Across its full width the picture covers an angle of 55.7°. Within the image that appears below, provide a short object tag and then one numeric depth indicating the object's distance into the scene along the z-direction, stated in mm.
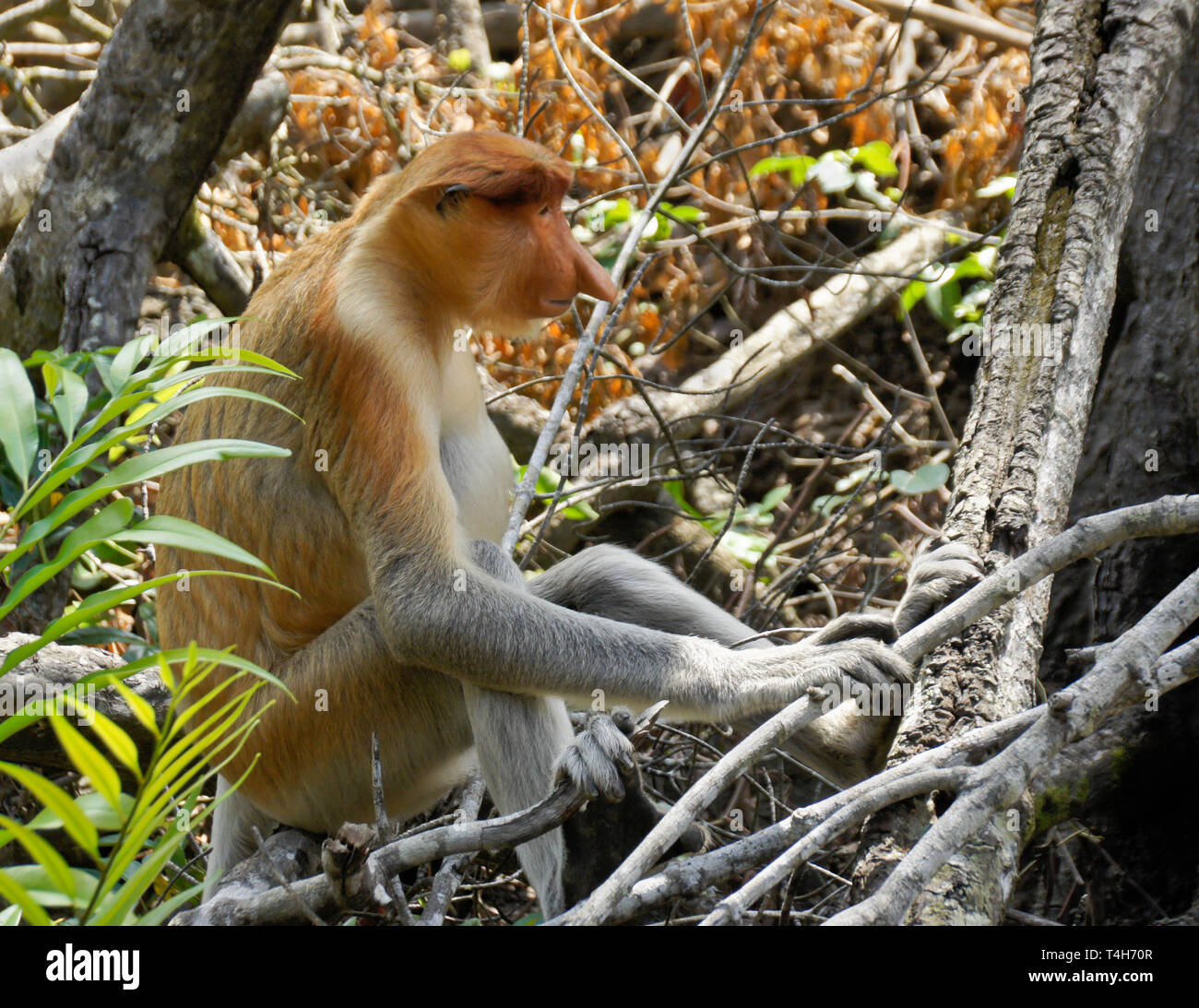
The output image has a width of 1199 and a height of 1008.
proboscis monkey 3029
